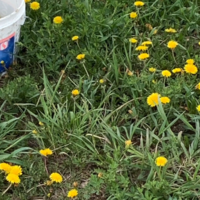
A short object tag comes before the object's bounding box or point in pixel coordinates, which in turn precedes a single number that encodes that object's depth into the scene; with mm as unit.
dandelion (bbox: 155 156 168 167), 1810
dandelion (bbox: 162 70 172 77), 2193
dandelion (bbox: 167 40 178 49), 2355
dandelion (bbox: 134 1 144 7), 2609
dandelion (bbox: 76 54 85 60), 2318
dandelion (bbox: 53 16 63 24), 2451
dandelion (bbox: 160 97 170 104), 2051
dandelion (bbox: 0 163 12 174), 1825
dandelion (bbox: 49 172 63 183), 1828
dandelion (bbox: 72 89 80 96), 2125
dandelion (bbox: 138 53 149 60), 2275
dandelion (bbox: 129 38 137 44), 2412
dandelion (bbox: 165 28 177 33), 2523
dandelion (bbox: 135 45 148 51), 2334
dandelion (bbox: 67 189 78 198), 1782
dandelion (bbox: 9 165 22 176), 1830
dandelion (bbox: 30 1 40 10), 2592
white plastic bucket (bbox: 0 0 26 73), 2268
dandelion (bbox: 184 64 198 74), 2213
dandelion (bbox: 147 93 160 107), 2047
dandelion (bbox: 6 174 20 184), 1794
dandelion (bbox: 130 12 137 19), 2551
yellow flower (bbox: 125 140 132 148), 1906
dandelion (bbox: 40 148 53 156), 1896
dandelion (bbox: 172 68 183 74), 2240
